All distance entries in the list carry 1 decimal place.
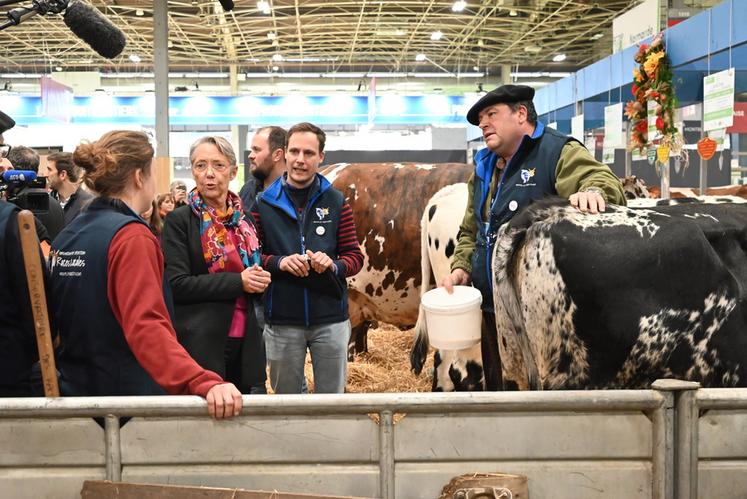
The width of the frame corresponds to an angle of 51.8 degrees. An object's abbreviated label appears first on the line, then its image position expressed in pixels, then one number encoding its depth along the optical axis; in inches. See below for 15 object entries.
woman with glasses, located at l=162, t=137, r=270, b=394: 105.8
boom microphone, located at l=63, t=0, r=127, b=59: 181.5
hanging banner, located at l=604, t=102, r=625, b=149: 342.2
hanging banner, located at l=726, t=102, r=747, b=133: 279.0
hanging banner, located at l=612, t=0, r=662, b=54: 398.2
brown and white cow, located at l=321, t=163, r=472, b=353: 215.3
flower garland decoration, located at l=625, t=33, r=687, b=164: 260.1
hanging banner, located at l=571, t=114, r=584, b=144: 448.1
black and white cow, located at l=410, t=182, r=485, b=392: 146.8
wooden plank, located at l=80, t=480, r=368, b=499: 66.2
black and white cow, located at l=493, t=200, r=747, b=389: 87.9
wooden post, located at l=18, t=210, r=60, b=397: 74.2
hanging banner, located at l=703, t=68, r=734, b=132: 234.5
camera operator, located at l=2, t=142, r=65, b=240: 185.2
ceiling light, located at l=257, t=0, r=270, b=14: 686.5
